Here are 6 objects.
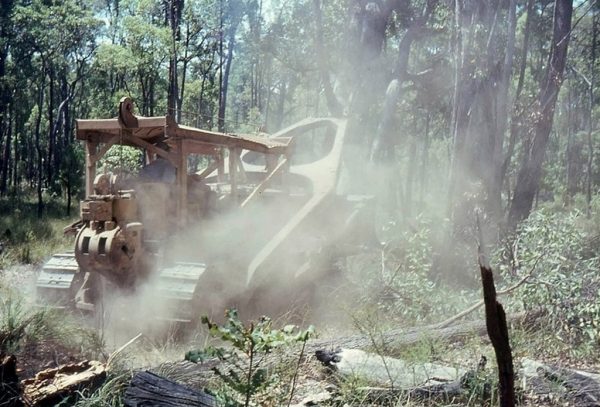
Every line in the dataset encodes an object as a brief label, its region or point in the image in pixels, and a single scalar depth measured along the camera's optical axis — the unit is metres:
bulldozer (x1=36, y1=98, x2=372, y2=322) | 5.95
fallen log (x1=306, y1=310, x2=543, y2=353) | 5.01
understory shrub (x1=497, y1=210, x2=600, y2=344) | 5.76
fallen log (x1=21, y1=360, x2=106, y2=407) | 3.72
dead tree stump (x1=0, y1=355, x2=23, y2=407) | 3.64
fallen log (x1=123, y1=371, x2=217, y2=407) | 3.17
